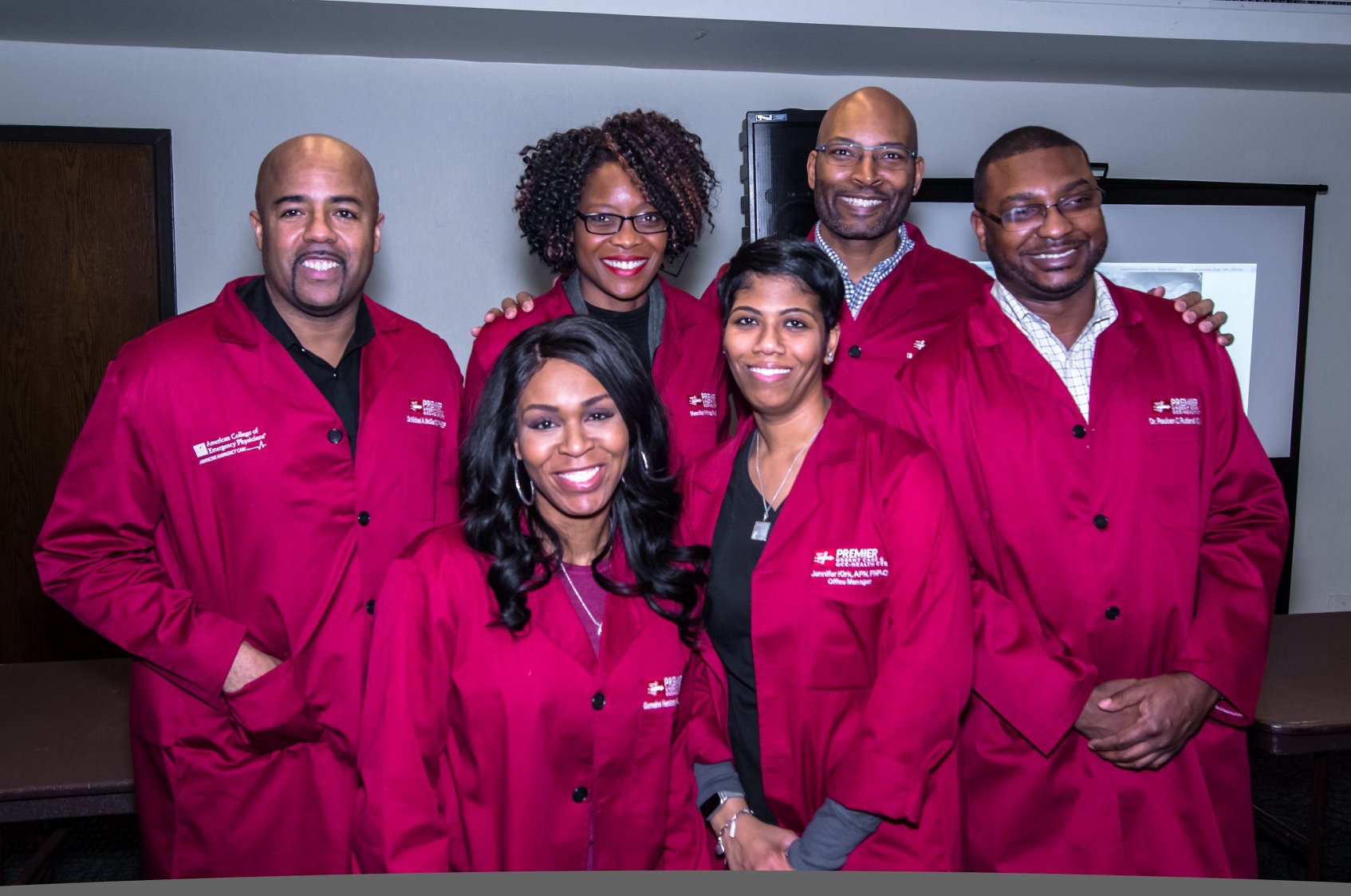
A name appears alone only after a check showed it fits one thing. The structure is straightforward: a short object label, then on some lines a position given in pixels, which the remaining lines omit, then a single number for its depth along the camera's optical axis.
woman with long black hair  1.68
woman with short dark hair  1.77
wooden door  4.26
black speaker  3.65
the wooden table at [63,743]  2.24
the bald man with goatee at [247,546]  2.00
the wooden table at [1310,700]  2.54
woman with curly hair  2.57
